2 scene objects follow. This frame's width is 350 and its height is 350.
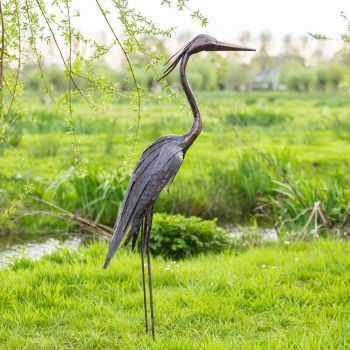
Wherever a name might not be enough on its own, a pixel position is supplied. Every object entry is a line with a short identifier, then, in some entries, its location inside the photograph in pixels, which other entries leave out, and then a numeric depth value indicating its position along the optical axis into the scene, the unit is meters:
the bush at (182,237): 12.19
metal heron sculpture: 6.91
